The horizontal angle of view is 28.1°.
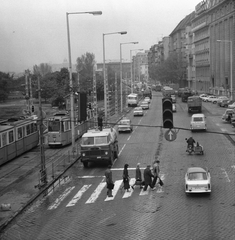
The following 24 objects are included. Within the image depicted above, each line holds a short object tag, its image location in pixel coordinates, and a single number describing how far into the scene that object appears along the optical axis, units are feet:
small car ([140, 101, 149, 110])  261.32
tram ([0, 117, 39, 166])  107.96
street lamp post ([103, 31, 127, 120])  188.94
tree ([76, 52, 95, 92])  465.47
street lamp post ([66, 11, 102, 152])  114.73
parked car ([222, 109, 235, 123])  184.42
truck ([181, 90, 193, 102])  297.06
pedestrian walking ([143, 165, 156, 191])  78.54
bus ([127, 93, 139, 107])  291.79
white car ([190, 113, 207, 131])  155.84
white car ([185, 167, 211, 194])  73.10
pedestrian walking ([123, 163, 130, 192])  77.51
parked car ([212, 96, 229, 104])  273.40
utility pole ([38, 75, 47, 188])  84.03
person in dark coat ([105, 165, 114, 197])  74.08
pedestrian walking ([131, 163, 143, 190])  81.35
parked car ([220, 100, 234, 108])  262.39
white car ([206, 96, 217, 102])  301.06
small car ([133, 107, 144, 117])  224.33
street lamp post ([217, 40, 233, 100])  278.54
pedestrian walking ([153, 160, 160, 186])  81.00
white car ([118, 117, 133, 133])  164.20
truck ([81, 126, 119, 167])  99.81
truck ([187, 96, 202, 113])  220.64
